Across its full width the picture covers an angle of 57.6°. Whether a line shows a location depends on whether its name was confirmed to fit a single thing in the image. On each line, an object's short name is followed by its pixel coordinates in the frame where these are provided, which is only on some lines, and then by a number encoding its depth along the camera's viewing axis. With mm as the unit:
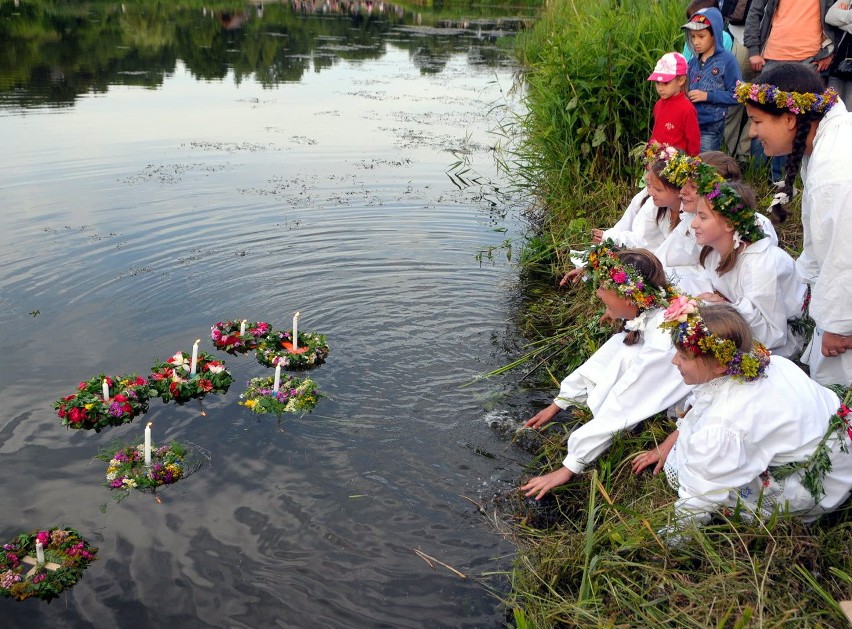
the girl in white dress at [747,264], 4328
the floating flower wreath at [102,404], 5605
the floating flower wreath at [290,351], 6496
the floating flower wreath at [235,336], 6801
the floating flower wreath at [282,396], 5848
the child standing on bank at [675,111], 6555
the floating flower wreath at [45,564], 4121
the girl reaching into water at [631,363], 4277
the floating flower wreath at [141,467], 4980
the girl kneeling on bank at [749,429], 3465
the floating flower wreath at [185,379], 5965
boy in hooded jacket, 6816
